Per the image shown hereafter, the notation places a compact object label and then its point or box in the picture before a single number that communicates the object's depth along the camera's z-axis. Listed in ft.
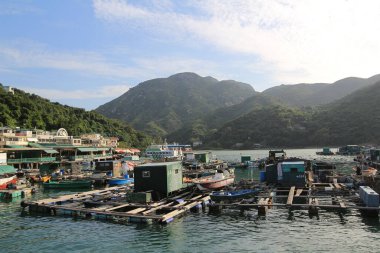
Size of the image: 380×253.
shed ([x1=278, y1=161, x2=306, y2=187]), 163.22
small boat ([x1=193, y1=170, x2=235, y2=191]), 159.60
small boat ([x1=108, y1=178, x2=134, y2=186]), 213.46
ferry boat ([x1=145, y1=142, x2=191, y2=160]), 390.21
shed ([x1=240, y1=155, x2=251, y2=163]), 376.93
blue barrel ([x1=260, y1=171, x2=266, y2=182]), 193.88
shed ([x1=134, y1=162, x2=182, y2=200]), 136.15
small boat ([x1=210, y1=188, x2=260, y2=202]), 131.64
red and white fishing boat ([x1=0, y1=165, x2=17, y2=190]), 198.07
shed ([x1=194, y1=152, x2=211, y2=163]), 366.84
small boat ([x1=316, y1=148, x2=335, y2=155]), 566.35
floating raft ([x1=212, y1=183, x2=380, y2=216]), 115.54
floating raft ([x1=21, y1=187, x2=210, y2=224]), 111.34
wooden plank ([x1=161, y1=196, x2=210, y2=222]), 105.44
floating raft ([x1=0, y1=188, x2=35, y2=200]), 172.92
